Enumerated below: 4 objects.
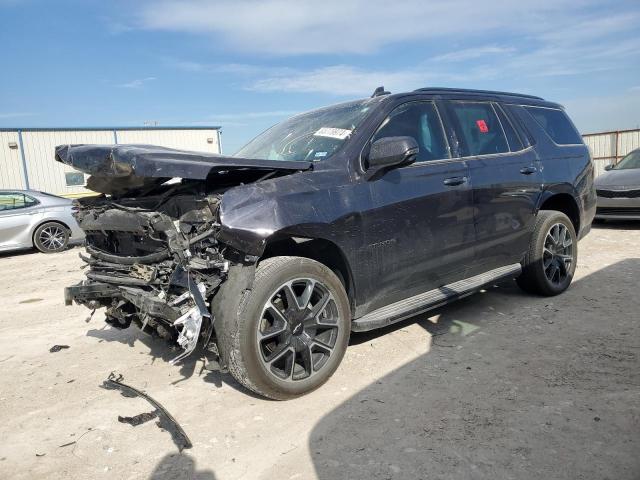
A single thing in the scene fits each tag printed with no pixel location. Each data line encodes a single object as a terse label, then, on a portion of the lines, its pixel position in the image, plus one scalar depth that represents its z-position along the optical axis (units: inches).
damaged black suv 110.7
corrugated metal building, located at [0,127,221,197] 787.4
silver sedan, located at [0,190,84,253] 390.6
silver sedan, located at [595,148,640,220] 337.4
